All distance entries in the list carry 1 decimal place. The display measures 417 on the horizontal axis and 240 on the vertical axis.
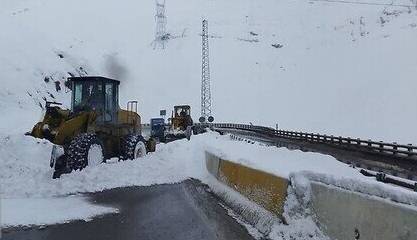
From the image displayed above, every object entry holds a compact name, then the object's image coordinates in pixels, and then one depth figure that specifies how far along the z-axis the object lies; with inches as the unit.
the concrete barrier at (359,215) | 243.9
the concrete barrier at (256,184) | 389.5
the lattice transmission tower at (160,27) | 3855.8
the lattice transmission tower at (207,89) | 2710.6
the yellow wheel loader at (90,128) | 618.8
